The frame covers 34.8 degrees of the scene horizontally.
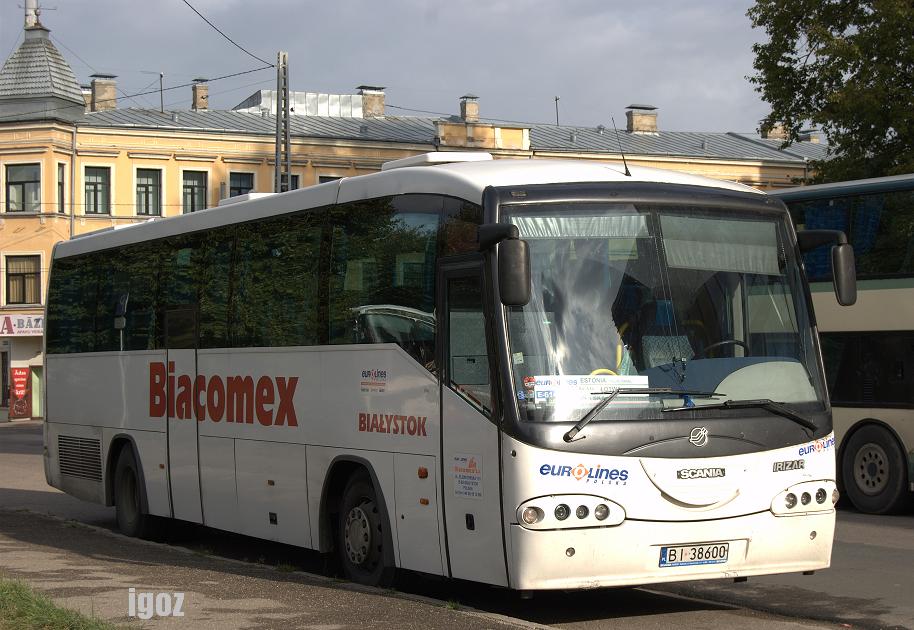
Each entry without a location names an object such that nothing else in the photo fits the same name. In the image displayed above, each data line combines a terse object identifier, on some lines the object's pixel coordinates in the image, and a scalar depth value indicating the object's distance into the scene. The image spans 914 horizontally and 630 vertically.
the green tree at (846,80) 28.80
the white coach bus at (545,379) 9.27
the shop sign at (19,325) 55.31
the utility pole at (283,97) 34.44
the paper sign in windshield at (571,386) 9.31
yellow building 55.94
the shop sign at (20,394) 54.09
